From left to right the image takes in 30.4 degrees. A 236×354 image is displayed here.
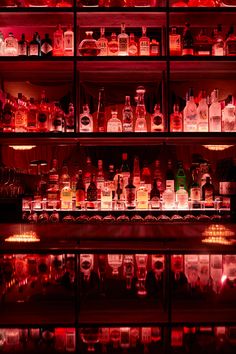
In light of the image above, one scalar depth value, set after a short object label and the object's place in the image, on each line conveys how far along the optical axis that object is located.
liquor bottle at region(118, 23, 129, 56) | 2.50
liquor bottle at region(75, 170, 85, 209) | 2.52
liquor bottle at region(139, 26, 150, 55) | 2.52
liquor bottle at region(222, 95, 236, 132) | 2.48
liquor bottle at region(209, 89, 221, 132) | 2.49
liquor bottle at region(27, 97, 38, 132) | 2.53
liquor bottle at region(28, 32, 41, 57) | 2.53
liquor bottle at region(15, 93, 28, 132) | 2.53
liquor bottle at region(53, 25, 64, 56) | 2.53
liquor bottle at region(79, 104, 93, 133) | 2.49
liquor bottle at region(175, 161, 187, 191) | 2.69
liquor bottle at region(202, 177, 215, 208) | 2.55
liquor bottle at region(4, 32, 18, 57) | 2.51
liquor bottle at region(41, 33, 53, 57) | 2.55
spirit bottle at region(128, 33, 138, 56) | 2.53
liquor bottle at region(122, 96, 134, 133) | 2.54
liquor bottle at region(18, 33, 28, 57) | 2.54
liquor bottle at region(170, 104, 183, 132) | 2.50
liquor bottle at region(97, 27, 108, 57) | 2.54
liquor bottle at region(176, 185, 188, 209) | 2.49
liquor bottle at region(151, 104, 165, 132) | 2.52
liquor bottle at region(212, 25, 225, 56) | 2.51
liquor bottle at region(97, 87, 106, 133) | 2.70
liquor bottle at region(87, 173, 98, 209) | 2.51
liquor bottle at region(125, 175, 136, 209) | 2.49
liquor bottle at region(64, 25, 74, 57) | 2.48
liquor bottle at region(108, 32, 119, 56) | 2.53
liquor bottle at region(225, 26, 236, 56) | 2.48
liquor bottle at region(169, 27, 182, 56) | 2.48
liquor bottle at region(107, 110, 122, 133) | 2.55
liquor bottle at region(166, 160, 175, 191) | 2.59
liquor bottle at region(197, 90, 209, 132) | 2.51
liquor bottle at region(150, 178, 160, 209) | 2.50
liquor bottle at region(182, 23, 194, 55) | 2.48
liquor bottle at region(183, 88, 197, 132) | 2.51
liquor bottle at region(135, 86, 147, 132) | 2.60
